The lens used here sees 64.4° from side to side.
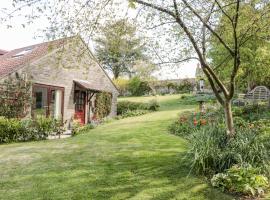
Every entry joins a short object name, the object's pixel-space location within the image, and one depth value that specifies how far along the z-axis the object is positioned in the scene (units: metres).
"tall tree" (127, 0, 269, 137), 4.47
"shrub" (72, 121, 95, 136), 9.74
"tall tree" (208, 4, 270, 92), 4.67
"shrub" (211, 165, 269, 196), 3.71
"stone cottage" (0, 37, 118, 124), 11.07
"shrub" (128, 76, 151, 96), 25.73
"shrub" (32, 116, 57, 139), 8.65
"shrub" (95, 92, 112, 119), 14.46
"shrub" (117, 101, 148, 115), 17.09
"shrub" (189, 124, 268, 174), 4.31
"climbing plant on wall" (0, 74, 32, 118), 10.11
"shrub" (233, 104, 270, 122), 9.42
